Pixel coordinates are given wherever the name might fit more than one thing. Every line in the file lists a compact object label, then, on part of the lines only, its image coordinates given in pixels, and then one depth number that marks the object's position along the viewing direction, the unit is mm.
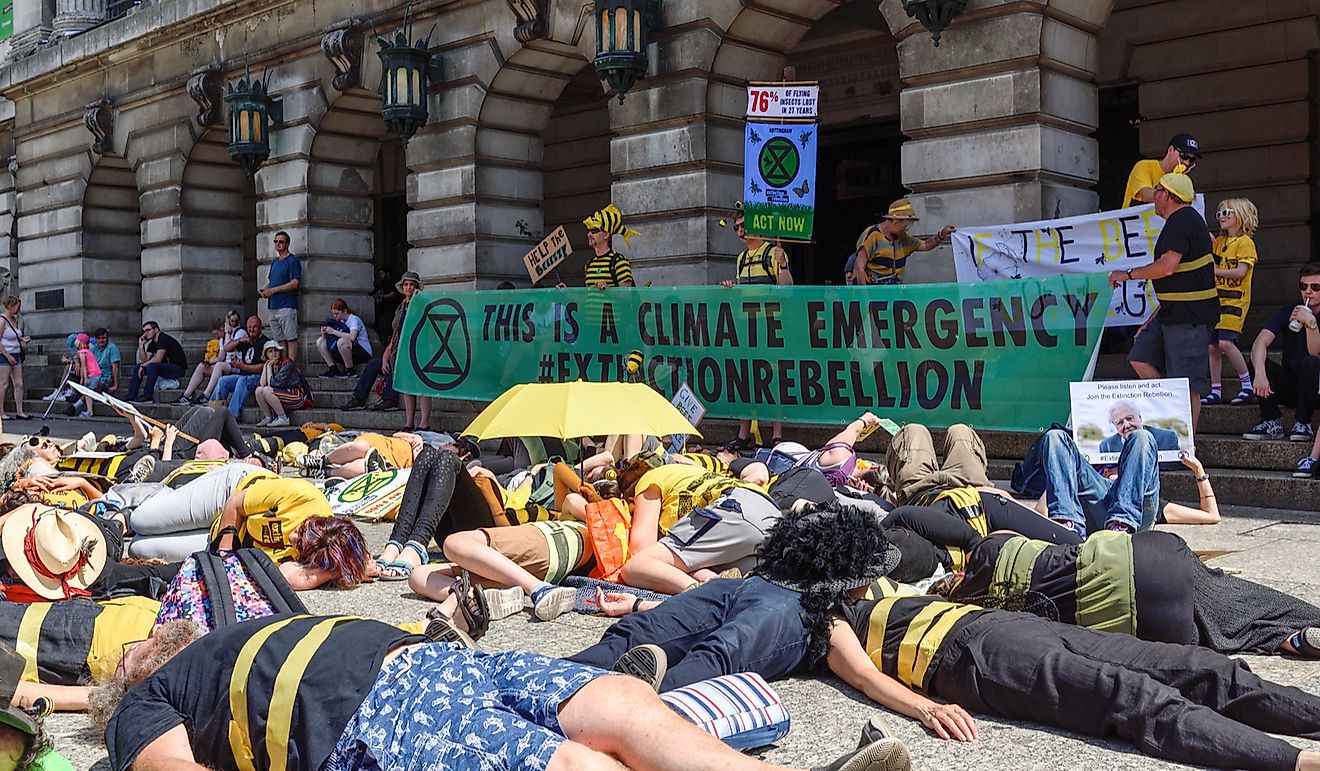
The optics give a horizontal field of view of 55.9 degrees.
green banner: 9328
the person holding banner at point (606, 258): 13078
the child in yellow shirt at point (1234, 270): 9750
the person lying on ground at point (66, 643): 4680
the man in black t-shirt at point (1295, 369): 8688
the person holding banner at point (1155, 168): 9438
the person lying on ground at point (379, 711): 3234
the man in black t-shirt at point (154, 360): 19938
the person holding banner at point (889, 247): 11164
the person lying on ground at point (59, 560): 5703
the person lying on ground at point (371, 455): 10383
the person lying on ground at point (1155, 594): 4715
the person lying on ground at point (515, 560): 6398
